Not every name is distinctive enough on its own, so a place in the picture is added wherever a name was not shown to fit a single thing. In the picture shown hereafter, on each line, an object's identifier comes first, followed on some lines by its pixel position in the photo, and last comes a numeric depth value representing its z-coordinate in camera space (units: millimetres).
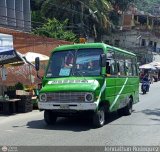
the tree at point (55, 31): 39994
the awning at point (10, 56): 16594
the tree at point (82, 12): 44312
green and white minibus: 12086
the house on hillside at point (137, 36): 67688
